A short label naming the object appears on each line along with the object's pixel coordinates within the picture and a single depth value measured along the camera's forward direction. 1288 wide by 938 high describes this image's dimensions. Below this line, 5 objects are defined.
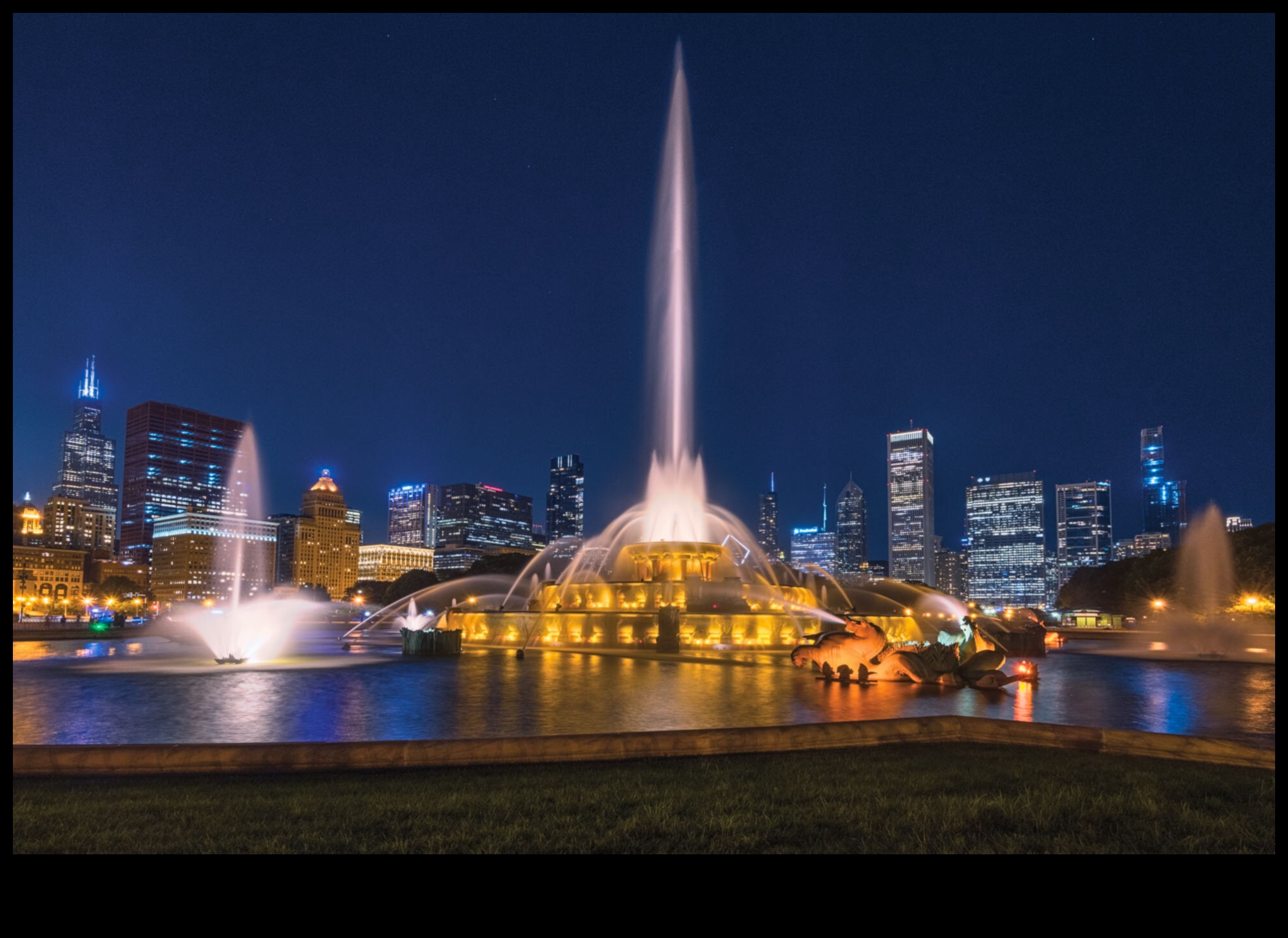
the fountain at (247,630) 26.31
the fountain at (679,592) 30.92
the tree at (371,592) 124.06
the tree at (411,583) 110.88
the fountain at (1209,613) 32.88
